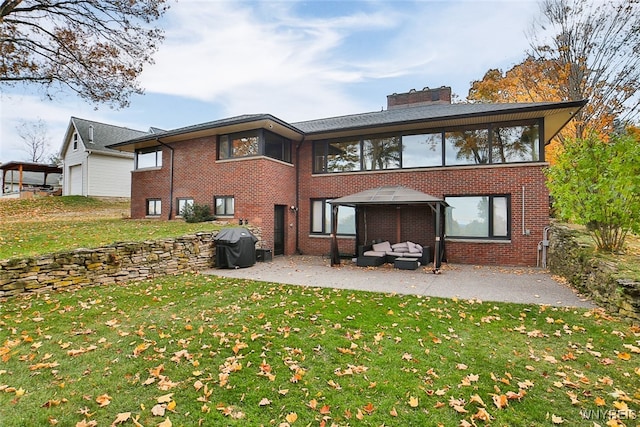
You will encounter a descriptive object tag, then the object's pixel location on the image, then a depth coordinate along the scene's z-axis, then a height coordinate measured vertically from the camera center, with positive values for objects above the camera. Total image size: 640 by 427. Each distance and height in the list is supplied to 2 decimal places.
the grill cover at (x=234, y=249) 10.29 -1.04
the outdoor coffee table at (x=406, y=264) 10.23 -1.45
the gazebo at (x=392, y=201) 9.80 +0.59
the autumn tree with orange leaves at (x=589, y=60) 13.73 +7.46
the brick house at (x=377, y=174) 10.98 +1.80
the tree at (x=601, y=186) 6.41 +0.76
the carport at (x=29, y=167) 24.55 +3.80
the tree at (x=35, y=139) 39.41 +9.57
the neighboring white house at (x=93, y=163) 22.73 +3.89
